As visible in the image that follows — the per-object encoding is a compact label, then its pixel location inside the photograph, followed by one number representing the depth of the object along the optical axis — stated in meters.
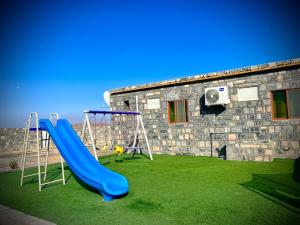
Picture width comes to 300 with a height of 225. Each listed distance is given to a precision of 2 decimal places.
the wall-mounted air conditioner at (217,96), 8.28
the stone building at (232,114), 7.45
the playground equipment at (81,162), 4.47
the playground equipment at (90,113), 6.69
